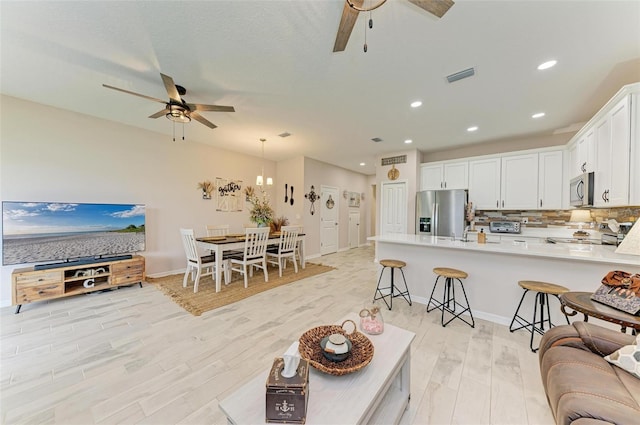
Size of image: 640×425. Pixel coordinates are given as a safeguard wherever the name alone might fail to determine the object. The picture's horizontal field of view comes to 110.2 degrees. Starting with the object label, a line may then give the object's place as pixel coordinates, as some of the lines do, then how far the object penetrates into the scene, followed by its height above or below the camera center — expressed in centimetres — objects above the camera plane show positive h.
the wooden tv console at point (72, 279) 273 -99
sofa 86 -78
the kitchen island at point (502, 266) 216 -63
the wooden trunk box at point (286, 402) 87 -76
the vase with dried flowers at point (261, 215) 417 -11
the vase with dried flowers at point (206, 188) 483 +46
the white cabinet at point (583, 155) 277 +78
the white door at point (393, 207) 524 +8
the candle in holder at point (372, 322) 149 -75
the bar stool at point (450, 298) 249 -112
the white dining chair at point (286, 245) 438 -74
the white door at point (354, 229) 761 -66
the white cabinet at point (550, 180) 370 +54
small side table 123 -59
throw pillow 109 -73
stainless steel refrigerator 433 -3
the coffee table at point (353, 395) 91 -84
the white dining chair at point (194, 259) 343 -83
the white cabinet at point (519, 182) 390 +52
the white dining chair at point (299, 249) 506 -91
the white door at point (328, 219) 640 -28
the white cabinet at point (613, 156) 211 +58
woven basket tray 111 -78
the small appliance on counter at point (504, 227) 418 -29
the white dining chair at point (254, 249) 376 -71
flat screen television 282 -33
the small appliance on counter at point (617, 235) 267 -29
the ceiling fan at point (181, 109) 250 +116
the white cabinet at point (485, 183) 421 +54
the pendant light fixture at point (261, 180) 420 +55
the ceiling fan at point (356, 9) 133 +125
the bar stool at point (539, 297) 202 -86
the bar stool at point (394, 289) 294 -118
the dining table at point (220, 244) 349 -58
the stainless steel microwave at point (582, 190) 272 +28
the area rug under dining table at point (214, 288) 299 -127
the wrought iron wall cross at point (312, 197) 589 +33
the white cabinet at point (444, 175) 453 +76
